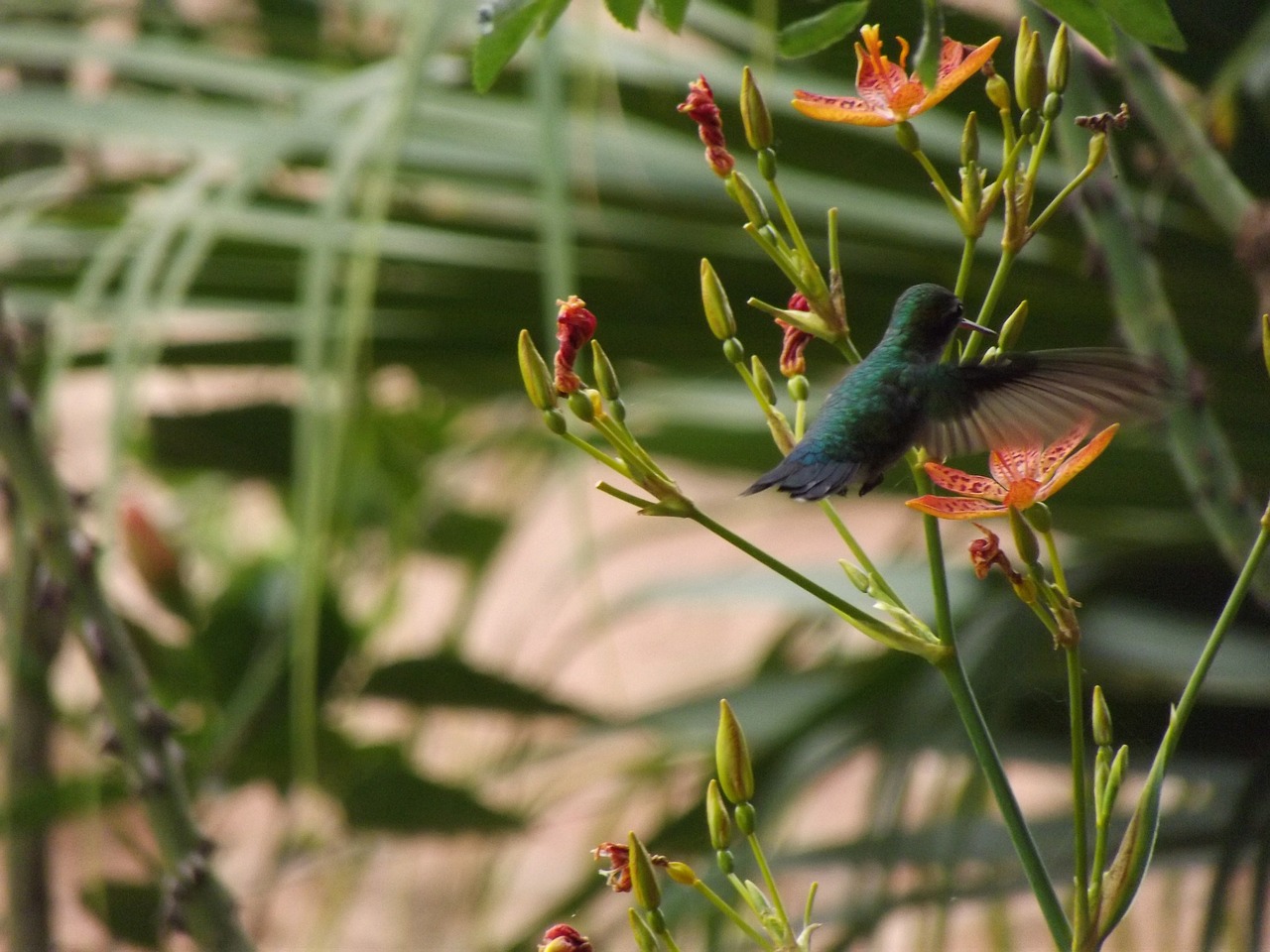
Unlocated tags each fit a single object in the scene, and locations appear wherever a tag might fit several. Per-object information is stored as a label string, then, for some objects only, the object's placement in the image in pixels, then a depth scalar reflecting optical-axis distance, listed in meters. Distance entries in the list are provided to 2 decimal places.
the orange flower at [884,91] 4.48
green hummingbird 4.52
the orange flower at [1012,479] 4.46
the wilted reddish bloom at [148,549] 6.66
